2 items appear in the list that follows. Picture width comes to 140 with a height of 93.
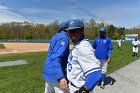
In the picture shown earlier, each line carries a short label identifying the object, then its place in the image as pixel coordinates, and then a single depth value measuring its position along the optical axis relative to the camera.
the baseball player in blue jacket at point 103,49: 3.18
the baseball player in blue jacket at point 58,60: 1.37
